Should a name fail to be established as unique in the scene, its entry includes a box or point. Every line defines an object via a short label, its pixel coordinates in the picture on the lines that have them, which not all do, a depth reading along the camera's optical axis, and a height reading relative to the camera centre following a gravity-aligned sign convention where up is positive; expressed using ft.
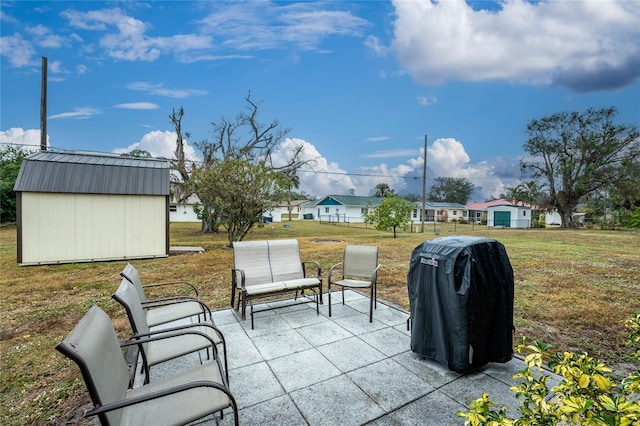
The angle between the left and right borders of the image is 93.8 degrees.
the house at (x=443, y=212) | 154.26 -0.36
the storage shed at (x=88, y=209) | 29.40 -0.34
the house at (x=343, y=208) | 135.74 +0.97
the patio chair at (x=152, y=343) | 7.56 -3.98
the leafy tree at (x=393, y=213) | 56.39 -0.41
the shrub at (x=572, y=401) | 3.10 -2.15
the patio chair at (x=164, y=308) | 10.45 -4.00
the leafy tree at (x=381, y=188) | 201.46 +15.25
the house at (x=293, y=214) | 141.10 -2.63
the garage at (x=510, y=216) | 121.19 -1.38
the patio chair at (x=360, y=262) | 15.87 -2.83
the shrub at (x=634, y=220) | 85.90 -1.62
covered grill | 8.91 -2.81
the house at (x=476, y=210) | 160.86 +1.11
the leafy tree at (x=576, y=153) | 92.12 +19.56
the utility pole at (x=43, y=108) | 38.55 +12.52
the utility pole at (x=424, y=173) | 70.12 +9.06
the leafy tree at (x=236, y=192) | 38.04 +2.13
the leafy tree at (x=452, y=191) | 222.48 +15.71
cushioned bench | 13.89 -3.21
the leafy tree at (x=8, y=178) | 68.90 +6.42
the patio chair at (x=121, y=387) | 4.61 -3.30
